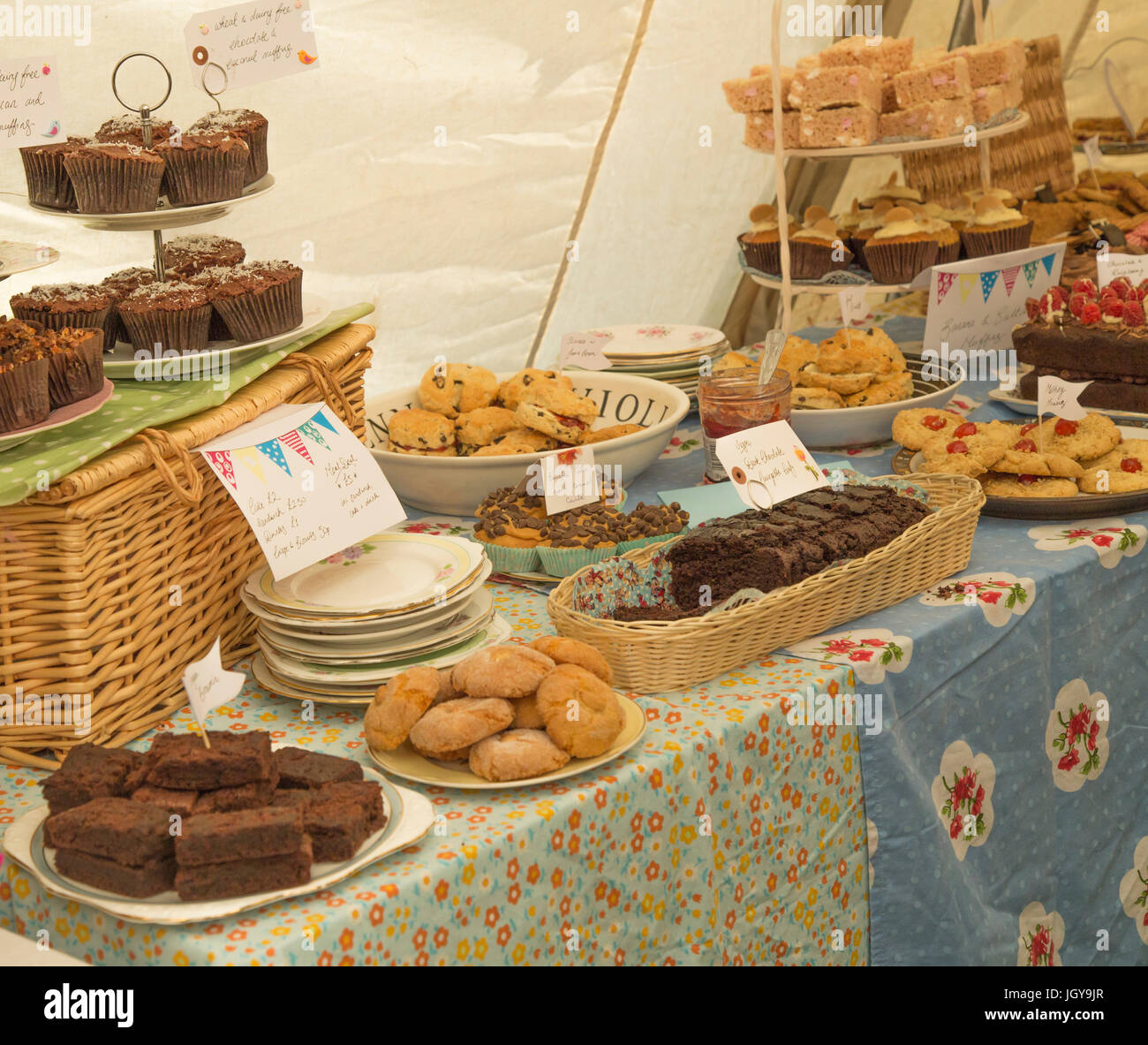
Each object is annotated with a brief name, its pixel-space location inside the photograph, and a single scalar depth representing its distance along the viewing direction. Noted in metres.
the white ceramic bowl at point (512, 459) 2.21
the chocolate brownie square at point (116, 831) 1.17
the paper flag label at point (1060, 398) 2.23
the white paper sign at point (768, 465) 1.89
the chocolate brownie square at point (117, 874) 1.17
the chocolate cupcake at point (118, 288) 1.80
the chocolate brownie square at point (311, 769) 1.29
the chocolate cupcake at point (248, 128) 1.91
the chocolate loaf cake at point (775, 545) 1.72
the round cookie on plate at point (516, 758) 1.39
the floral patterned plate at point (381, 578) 1.63
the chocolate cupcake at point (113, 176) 1.70
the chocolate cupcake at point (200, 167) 1.77
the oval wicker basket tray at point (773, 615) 1.62
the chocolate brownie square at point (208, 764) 1.24
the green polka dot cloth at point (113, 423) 1.39
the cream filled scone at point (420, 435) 2.29
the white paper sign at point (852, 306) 2.75
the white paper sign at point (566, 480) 1.98
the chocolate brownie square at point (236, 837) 1.17
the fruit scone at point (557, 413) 2.23
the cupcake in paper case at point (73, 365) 1.51
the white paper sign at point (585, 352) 2.70
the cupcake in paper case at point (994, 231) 3.22
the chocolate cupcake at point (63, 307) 1.72
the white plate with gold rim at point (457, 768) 1.39
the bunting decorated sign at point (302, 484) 1.61
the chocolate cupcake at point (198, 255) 1.95
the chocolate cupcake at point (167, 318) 1.73
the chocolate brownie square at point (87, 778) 1.26
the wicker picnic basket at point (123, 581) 1.43
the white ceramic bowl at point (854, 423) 2.54
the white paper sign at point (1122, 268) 2.97
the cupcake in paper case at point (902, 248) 3.13
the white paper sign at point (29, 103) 1.62
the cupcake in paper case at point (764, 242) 3.15
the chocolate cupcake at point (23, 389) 1.41
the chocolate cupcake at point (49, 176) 1.75
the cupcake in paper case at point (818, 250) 3.20
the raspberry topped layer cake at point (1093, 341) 2.63
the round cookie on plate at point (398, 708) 1.44
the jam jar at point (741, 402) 2.25
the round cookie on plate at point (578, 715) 1.40
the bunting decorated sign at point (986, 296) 2.92
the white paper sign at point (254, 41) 1.80
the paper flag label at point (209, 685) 1.25
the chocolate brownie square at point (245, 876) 1.17
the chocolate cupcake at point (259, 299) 1.78
